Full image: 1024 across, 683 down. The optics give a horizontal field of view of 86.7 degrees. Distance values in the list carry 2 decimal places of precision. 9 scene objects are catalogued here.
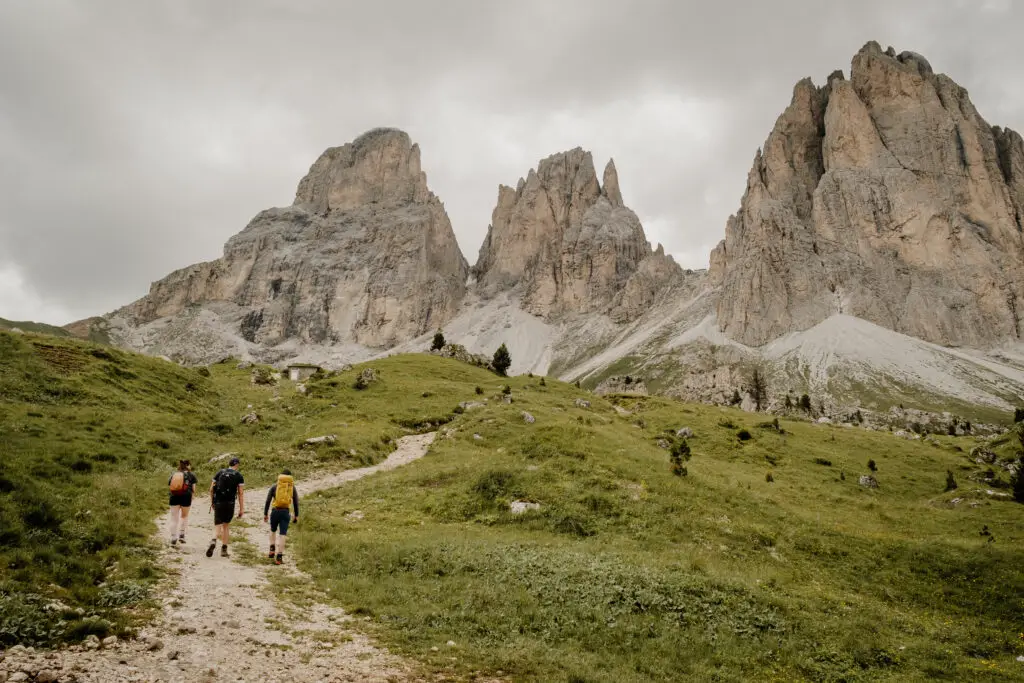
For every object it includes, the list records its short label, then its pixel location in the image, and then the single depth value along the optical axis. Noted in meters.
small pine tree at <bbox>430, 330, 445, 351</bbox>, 106.03
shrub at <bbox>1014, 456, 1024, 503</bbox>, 35.55
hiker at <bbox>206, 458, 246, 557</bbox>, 18.11
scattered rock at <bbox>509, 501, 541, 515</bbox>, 26.06
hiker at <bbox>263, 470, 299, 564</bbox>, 18.80
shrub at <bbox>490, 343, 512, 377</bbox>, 101.81
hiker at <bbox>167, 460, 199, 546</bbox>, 17.72
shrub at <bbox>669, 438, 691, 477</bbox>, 32.34
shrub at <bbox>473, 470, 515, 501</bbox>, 28.20
